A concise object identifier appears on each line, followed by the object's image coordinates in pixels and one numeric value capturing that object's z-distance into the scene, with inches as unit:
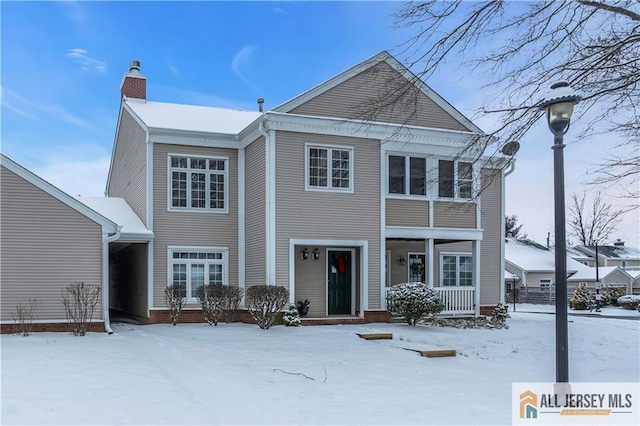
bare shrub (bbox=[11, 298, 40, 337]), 471.2
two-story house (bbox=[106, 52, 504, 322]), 569.6
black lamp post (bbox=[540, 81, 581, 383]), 225.8
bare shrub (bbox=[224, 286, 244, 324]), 565.3
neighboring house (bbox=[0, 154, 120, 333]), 480.4
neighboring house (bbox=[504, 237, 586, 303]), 1417.3
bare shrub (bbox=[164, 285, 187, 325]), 575.5
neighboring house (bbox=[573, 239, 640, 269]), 1849.2
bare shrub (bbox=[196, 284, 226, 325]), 557.0
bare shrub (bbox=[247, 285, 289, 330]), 514.3
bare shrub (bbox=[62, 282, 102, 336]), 483.8
